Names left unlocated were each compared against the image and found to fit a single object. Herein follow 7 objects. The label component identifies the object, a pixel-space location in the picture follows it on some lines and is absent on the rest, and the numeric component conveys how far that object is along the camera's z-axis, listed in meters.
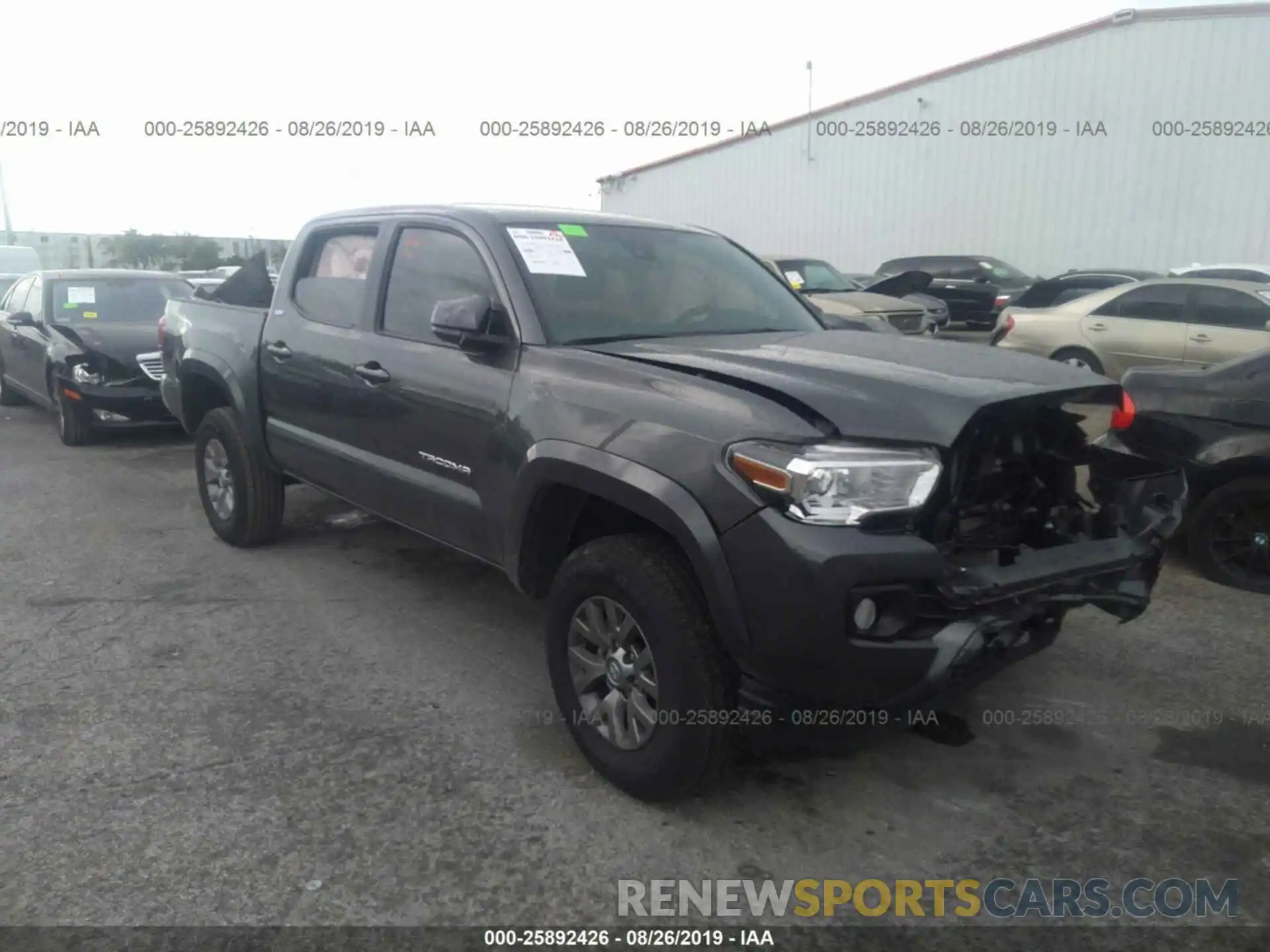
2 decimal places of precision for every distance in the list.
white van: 20.25
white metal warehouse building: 20.20
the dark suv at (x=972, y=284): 17.62
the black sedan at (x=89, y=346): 8.74
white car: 13.17
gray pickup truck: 2.67
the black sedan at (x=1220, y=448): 4.95
